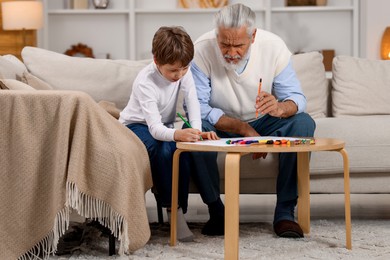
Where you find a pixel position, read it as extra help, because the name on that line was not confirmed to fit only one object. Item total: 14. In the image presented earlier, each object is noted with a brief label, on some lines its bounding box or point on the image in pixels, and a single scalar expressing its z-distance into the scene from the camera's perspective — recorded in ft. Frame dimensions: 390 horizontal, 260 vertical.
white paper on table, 10.86
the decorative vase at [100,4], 26.71
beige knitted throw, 10.50
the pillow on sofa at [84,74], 15.50
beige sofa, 13.65
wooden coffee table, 10.31
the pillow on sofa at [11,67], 14.27
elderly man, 12.51
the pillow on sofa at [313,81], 16.20
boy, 11.77
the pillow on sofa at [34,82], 14.35
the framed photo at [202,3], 26.65
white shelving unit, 26.82
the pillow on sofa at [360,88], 16.34
